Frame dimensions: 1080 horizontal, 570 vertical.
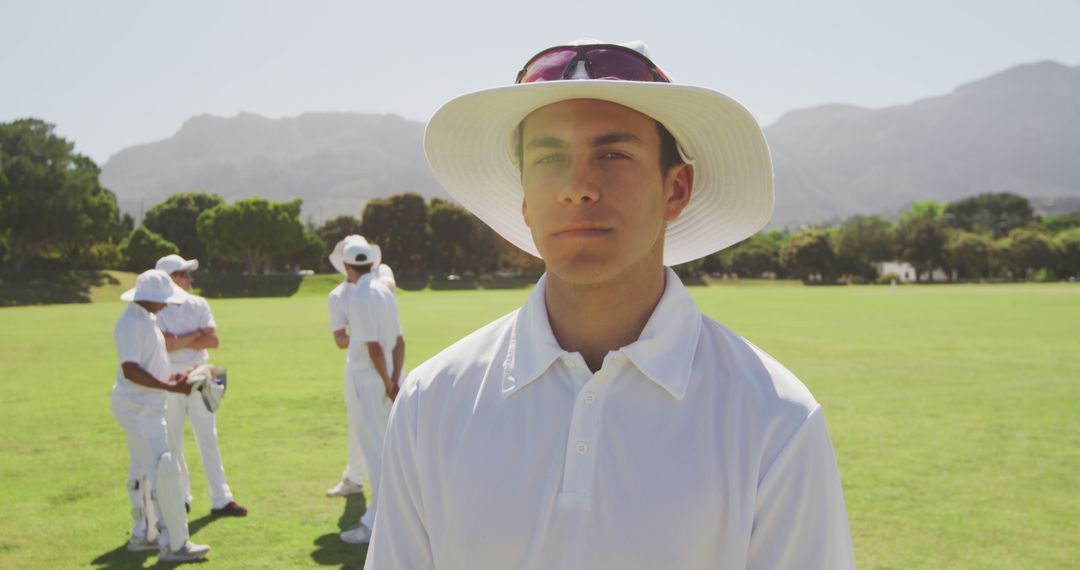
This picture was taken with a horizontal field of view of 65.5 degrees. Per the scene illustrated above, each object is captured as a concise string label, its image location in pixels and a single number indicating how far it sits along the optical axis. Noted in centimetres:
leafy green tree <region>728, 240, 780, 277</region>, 10444
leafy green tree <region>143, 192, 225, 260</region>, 9038
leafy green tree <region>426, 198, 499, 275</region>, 8862
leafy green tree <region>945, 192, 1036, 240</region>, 15412
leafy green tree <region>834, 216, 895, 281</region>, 10400
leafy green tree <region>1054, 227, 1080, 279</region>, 9769
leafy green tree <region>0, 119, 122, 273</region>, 6406
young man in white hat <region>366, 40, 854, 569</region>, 184
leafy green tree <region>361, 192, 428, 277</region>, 8756
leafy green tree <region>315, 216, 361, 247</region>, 9962
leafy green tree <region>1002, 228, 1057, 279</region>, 9721
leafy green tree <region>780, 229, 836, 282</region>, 10000
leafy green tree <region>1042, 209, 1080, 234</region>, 13875
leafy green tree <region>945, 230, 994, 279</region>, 9844
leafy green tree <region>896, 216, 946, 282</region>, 10238
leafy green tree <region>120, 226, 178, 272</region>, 7731
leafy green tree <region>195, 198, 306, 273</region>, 7738
